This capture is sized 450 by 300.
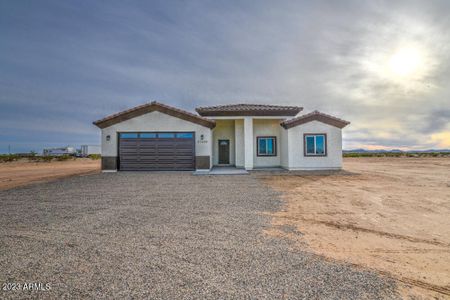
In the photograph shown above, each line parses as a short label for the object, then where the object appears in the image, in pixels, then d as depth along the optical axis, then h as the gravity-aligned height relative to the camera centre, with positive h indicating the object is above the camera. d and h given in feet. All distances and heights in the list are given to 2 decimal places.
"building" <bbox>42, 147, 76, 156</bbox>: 189.31 +4.22
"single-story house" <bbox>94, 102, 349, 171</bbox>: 49.62 +3.83
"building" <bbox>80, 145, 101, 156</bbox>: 177.06 +5.11
